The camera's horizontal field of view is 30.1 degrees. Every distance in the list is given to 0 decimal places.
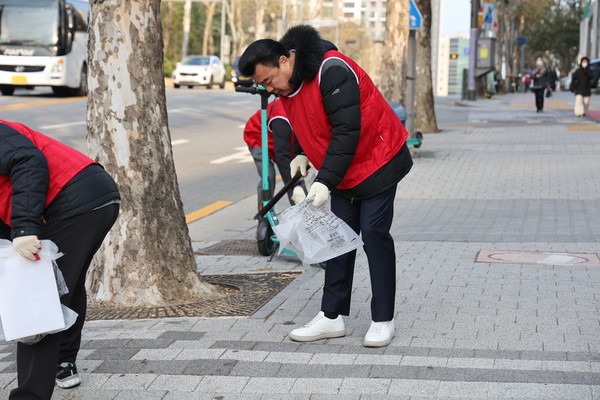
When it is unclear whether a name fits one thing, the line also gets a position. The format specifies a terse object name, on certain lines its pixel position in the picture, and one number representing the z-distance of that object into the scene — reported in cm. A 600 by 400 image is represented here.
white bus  3188
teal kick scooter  822
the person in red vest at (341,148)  546
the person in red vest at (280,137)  826
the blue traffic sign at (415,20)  1883
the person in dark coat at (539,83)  3275
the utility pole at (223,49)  6744
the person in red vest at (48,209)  426
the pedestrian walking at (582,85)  3003
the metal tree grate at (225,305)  658
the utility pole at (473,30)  3928
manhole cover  841
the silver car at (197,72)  4838
